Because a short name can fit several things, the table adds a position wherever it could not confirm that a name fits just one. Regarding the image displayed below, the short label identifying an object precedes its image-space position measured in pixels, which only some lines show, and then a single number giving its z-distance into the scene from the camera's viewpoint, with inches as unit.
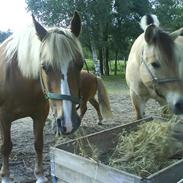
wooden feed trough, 54.9
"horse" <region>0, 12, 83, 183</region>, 68.0
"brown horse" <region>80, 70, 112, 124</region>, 168.4
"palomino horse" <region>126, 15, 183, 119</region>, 89.5
